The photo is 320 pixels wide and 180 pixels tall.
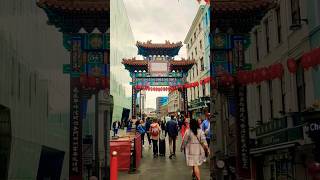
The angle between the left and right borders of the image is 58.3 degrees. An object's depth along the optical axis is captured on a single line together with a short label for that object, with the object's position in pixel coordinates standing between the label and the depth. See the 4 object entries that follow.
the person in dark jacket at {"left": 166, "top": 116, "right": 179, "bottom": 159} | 7.97
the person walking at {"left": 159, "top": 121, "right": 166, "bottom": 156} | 7.61
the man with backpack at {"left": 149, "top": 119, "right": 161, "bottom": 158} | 7.83
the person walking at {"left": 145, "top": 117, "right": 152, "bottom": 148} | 10.55
